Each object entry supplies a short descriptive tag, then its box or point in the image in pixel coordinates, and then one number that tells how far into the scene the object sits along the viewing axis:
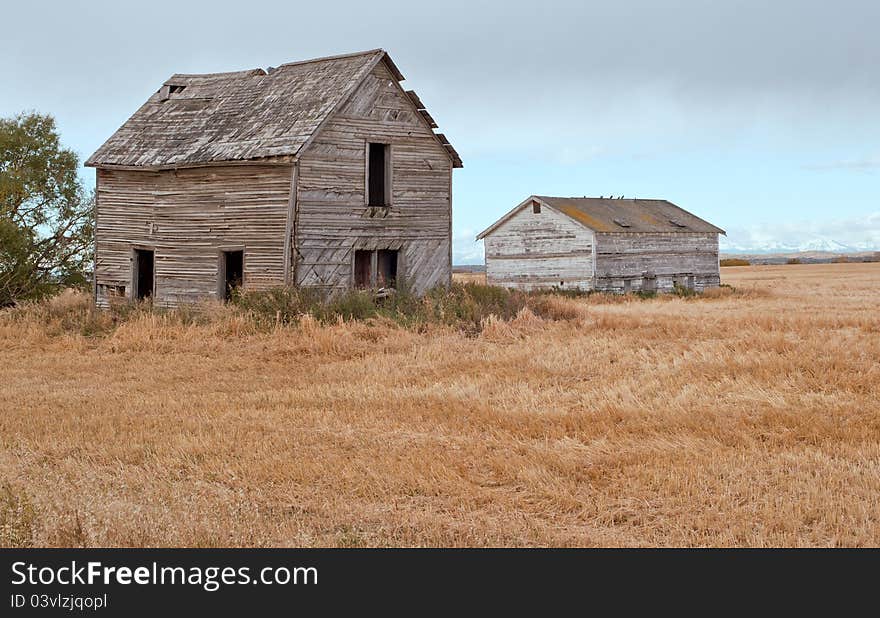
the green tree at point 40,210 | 25.55
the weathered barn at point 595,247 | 38.50
